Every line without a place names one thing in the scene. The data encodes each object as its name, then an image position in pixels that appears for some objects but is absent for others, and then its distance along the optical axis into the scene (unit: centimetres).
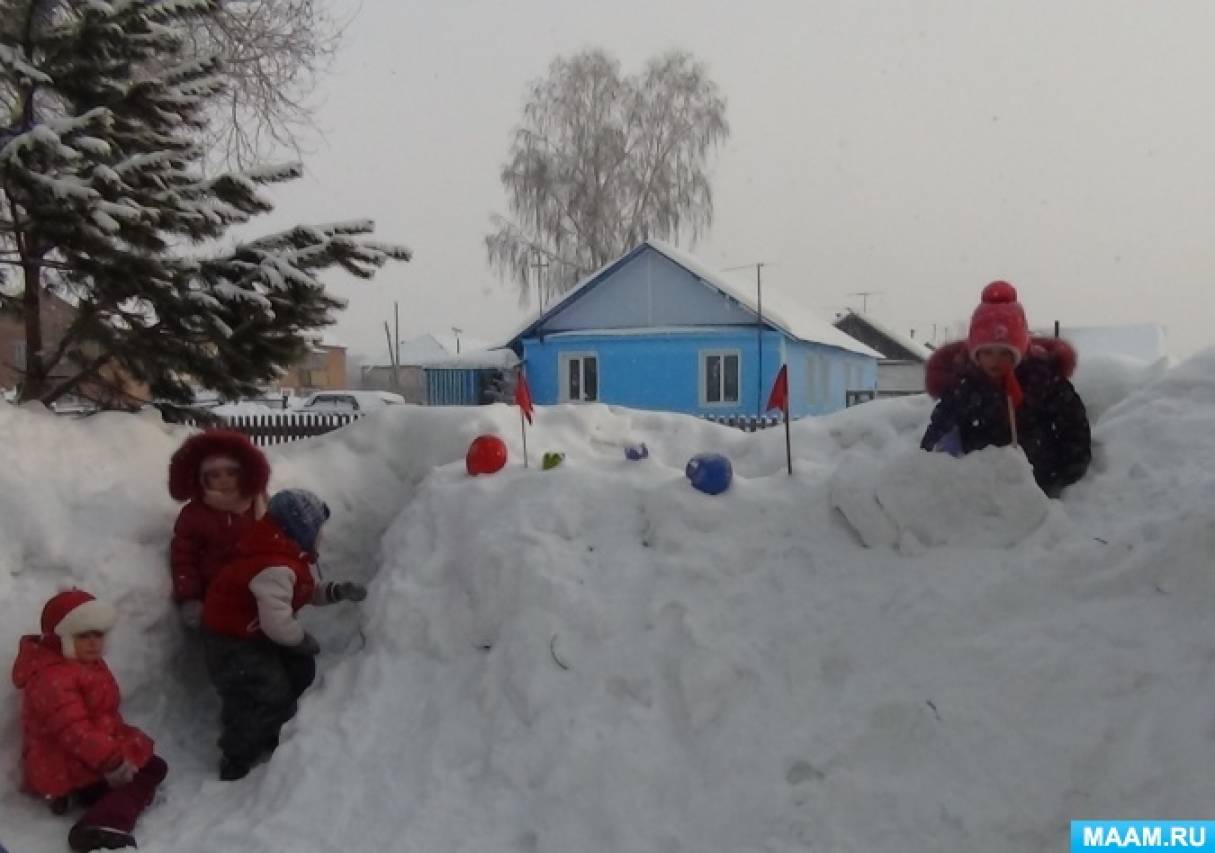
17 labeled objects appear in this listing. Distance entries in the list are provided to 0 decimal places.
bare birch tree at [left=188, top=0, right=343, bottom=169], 1095
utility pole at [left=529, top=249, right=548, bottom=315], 3062
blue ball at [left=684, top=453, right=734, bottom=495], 470
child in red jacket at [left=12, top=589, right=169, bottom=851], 371
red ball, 525
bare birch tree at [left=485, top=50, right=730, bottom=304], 2986
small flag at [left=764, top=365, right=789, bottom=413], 477
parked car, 3159
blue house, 2203
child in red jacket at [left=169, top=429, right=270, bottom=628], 464
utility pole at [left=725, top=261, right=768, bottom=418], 2166
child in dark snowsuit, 440
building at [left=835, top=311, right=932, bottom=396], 3734
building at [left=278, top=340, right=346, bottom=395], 5307
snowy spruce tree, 519
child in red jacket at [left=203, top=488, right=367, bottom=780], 420
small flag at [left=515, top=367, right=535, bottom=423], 533
